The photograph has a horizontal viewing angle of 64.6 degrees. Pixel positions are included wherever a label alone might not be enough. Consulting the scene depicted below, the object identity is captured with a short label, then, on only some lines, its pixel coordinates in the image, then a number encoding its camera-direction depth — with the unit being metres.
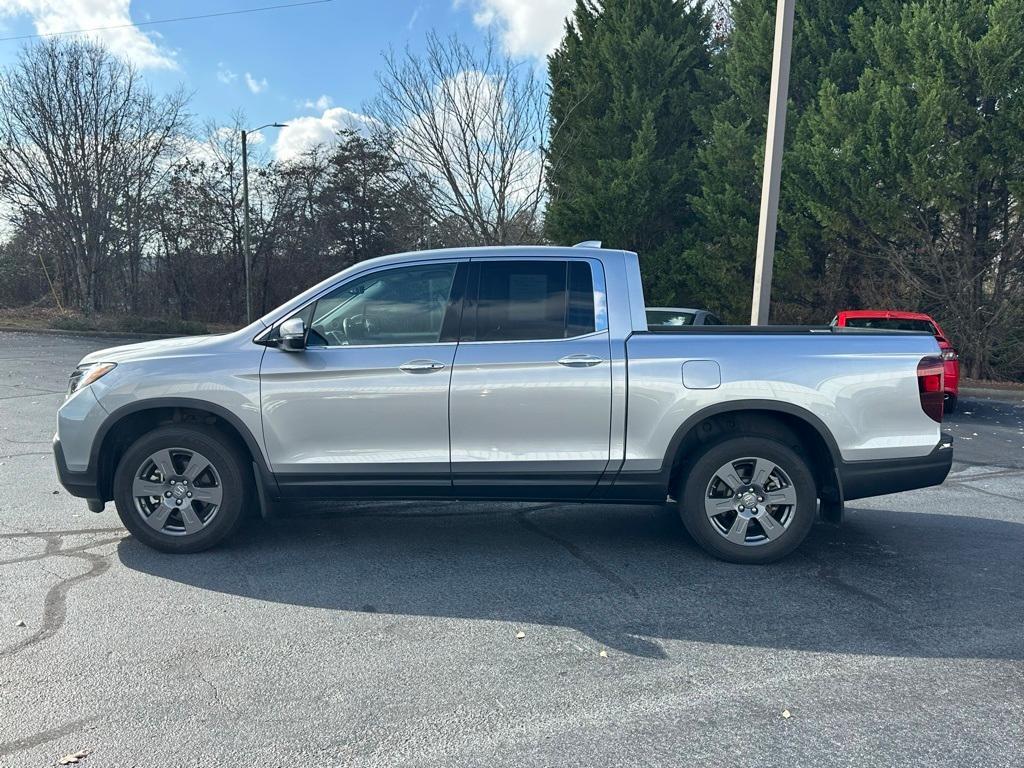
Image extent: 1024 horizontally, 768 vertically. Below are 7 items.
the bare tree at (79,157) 26.72
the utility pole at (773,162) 11.45
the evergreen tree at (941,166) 15.73
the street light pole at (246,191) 26.78
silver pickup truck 4.76
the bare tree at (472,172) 21.53
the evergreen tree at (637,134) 20.78
